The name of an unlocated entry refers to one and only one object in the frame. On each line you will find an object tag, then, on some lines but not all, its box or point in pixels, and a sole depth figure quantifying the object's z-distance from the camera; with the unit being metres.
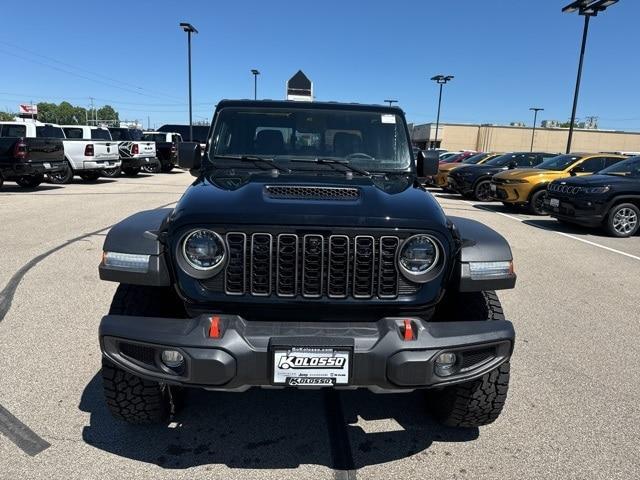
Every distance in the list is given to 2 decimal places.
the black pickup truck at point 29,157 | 13.30
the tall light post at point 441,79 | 38.78
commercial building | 70.88
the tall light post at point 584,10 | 17.62
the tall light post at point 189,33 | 26.86
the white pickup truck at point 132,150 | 20.25
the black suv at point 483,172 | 15.42
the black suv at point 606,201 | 9.64
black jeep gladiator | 2.25
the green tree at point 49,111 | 136.24
